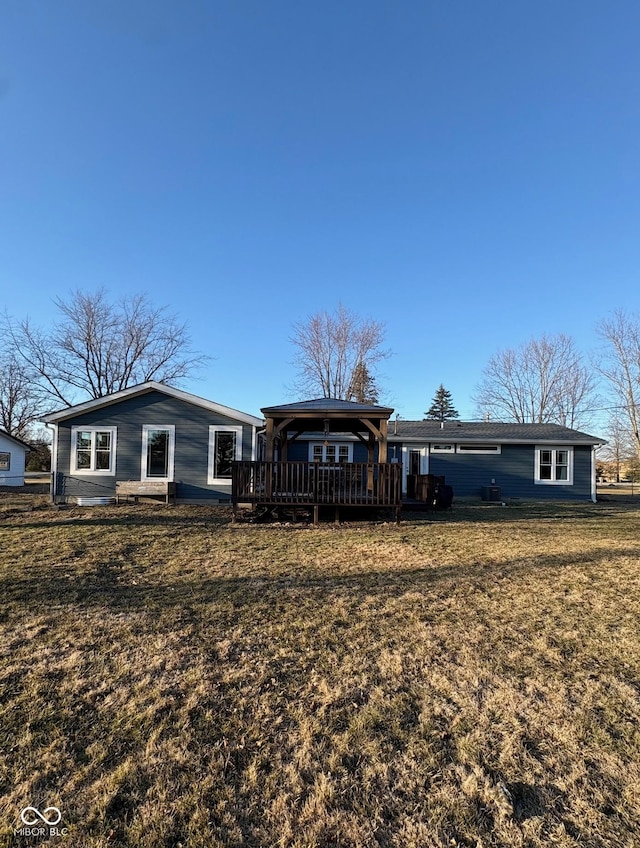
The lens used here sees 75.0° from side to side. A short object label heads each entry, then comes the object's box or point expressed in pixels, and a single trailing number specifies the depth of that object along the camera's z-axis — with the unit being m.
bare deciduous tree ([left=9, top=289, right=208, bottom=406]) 26.95
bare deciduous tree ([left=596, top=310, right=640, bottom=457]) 26.88
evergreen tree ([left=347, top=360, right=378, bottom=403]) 28.73
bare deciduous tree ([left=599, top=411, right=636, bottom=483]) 28.86
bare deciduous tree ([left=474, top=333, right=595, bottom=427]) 30.88
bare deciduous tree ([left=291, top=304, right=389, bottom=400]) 28.86
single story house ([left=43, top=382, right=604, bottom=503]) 13.33
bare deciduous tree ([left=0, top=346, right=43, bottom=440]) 30.47
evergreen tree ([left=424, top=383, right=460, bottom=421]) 46.72
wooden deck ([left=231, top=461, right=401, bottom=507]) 9.82
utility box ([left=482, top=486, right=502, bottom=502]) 15.52
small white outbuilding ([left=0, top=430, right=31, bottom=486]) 24.25
